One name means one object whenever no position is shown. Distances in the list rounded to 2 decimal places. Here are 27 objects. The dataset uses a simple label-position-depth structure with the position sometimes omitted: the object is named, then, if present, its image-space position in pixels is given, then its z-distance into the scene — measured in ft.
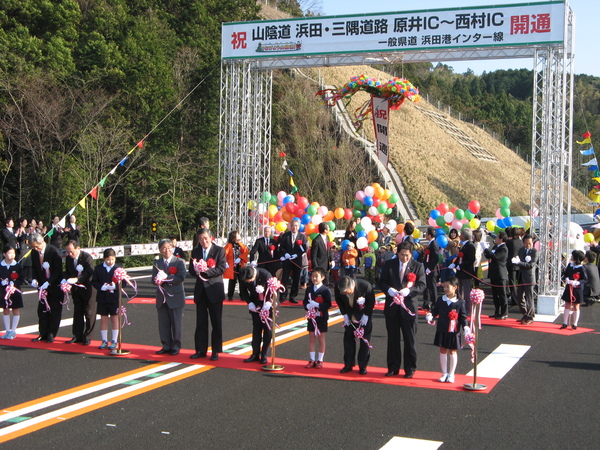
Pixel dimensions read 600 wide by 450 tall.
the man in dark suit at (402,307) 28.63
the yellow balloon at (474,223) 66.59
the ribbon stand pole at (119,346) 32.27
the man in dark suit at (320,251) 49.11
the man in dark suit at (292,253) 49.83
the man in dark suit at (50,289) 35.24
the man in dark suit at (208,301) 31.83
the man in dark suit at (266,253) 50.14
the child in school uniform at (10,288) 35.29
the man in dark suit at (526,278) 42.68
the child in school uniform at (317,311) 29.89
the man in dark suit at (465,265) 42.34
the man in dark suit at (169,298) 32.07
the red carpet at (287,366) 27.91
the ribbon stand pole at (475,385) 26.48
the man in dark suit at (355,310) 28.76
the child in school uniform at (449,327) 27.27
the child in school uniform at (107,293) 32.91
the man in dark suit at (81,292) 34.45
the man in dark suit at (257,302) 30.66
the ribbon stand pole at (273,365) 29.68
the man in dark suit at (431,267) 45.93
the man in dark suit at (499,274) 44.14
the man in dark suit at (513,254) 45.93
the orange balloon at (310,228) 67.15
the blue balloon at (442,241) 54.08
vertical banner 65.00
